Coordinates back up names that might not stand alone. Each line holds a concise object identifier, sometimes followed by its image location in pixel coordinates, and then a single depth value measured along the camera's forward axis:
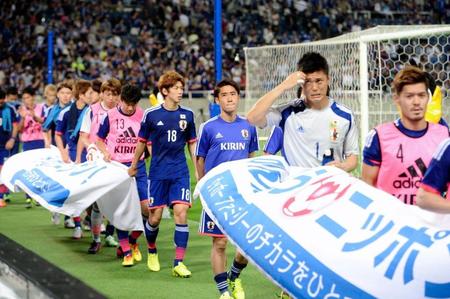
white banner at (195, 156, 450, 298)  8.26
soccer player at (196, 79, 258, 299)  14.12
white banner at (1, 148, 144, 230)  17.84
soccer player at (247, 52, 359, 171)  11.48
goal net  28.45
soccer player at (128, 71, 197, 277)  16.41
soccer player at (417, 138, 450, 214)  8.22
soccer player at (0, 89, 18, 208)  27.48
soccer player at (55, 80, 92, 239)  21.20
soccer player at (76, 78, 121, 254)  19.14
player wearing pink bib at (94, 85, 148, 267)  18.06
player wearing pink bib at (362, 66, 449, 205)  9.63
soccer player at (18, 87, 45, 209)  28.48
